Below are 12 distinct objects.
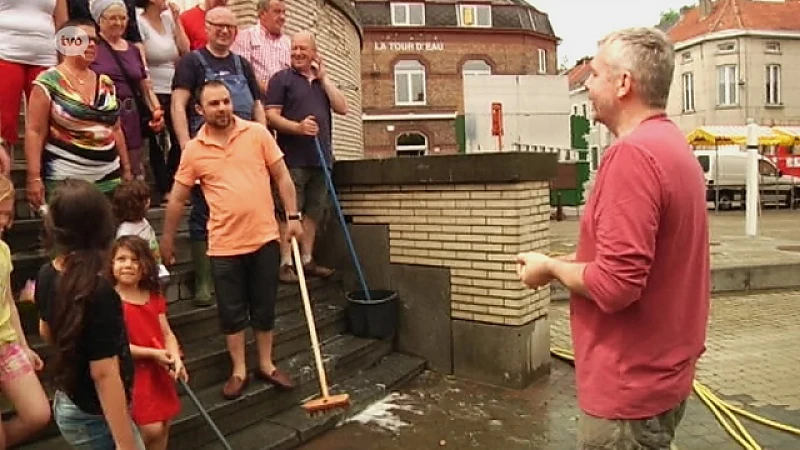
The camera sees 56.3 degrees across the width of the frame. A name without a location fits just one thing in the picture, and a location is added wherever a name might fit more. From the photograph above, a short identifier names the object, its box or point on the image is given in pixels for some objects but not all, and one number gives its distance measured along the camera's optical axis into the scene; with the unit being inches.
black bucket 220.2
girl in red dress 119.6
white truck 850.1
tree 1999.8
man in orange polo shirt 163.0
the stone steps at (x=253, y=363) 157.6
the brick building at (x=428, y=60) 1317.7
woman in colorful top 152.8
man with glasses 185.9
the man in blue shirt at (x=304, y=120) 215.2
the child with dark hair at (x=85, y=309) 92.2
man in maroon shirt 76.3
